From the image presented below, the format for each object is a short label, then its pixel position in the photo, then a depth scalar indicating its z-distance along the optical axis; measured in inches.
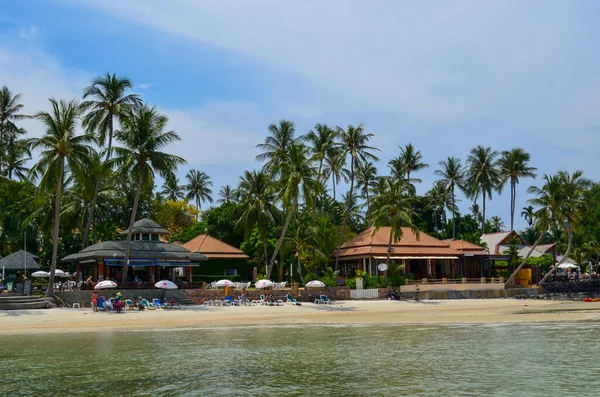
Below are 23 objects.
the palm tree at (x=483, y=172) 3080.7
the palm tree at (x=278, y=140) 2244.1
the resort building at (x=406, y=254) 2096.5
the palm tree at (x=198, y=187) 3718.0
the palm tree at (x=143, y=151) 1606.8
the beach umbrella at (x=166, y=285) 1478.7
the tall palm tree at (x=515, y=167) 2967.5
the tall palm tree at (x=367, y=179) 3031.5
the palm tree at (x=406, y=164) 3083.2
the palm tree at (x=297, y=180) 1814.7
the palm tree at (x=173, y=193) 3555.6
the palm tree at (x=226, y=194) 3614.9
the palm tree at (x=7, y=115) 2461.9
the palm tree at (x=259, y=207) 2055.9
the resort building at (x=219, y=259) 2094.0
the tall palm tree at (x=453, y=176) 3240.7
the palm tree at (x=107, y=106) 1895.9
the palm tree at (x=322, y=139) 2357.3
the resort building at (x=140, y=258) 1648.1
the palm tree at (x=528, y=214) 3642.2
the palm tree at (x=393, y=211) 1921.8
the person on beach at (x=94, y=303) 1394.9
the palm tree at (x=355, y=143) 2258.9
